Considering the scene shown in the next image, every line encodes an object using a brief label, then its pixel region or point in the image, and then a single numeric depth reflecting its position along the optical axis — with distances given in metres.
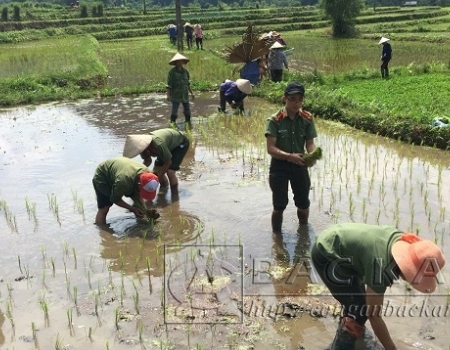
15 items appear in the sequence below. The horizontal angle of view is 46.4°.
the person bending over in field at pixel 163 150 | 5.20
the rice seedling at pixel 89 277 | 4.14
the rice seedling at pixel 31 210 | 5.59
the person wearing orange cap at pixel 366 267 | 2.47
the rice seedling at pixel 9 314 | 3.66
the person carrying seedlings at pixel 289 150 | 4.32
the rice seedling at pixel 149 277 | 4.04
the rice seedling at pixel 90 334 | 3.47
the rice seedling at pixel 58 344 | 3.38
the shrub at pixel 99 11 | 37.35
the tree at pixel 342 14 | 26.14
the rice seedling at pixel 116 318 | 3.57
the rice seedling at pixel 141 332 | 3.40
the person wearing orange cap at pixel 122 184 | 4.67
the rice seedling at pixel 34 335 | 3.43
